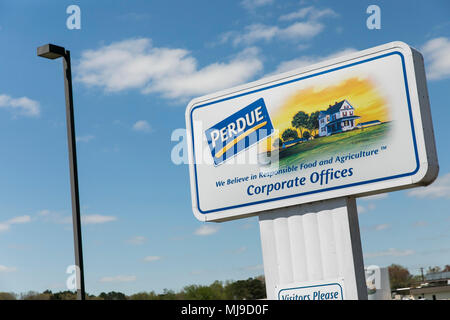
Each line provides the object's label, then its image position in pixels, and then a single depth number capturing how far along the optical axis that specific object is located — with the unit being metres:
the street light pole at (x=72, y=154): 11.54
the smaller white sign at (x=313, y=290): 8.80
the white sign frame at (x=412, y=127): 8.41
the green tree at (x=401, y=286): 71.30
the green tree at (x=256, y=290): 48.44
